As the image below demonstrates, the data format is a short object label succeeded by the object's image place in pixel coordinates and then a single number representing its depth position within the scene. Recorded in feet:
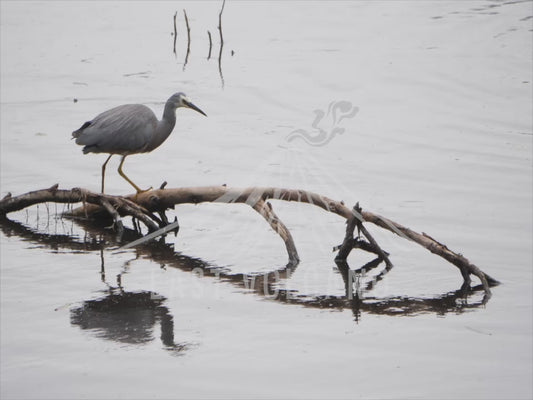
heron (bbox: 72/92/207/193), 68.64
